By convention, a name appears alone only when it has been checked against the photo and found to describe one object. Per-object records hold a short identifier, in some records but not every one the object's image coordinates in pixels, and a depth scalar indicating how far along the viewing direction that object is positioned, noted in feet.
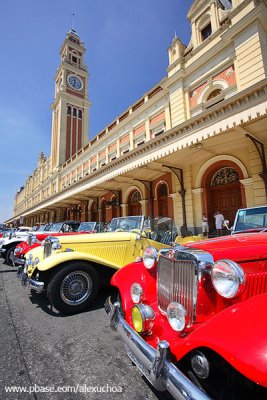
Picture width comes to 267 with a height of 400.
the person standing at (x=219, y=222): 31.45
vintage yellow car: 11.42
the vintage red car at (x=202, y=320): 3.92
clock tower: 116.78
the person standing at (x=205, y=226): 33.42
